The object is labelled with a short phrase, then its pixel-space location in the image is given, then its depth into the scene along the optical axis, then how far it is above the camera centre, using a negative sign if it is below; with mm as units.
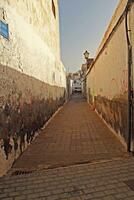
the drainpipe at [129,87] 5465 +44
